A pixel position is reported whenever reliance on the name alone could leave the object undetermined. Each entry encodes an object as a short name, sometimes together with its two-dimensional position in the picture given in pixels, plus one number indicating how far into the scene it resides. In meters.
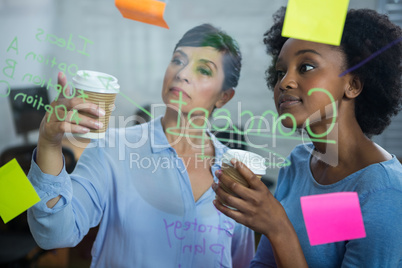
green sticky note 0.84
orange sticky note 0.85
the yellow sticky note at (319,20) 0.69
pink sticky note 0.68
